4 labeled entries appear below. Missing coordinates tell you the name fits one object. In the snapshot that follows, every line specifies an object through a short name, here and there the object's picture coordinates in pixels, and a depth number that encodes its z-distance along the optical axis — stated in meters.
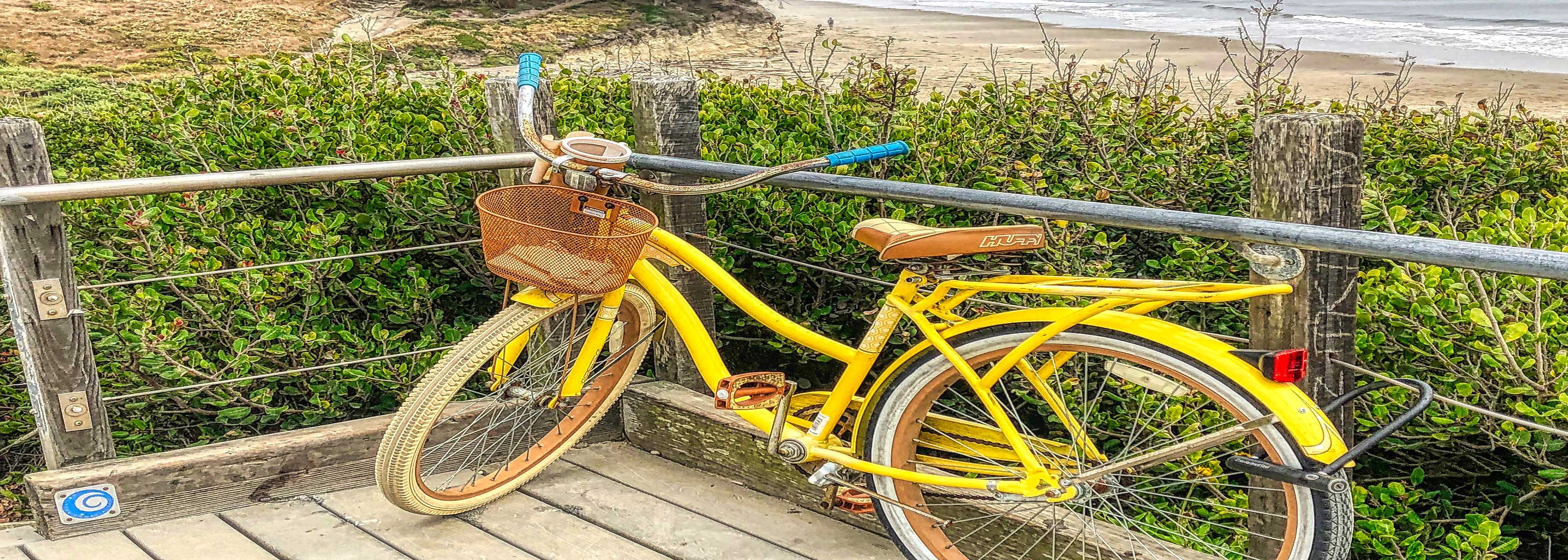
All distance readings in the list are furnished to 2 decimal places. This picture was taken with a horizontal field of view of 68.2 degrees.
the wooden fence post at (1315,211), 1.82
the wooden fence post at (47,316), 2.48
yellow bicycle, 1.91
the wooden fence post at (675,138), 3.00
